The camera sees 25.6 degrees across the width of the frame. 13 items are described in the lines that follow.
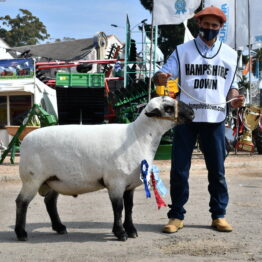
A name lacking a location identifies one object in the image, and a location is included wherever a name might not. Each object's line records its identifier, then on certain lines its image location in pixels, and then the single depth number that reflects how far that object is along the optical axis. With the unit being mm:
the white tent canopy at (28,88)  20500
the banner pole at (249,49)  19581
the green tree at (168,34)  47875
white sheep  5602
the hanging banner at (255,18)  19516
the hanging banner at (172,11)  17828
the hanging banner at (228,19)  19922
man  6082
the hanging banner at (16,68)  20797
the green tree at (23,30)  75625
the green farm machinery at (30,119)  14469
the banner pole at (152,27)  15990
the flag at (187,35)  21075
